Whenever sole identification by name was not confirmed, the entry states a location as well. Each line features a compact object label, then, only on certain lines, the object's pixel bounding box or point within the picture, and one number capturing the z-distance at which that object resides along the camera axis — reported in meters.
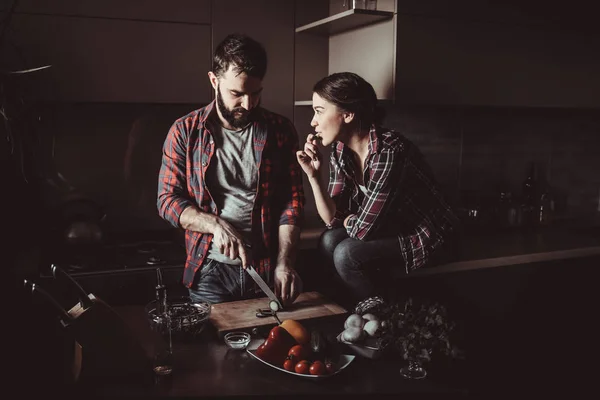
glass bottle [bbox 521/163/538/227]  3.62
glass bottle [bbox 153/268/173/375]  1.52
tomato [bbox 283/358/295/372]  1.50
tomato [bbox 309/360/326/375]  1.47
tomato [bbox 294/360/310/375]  1.49
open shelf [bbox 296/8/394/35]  2.69
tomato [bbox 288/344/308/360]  1.53
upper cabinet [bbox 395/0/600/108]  2.81
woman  2.45
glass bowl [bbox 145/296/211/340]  1.70
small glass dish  1.65
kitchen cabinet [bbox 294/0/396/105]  2.79
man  2.15
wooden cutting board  1.80
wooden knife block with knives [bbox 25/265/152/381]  1.44
